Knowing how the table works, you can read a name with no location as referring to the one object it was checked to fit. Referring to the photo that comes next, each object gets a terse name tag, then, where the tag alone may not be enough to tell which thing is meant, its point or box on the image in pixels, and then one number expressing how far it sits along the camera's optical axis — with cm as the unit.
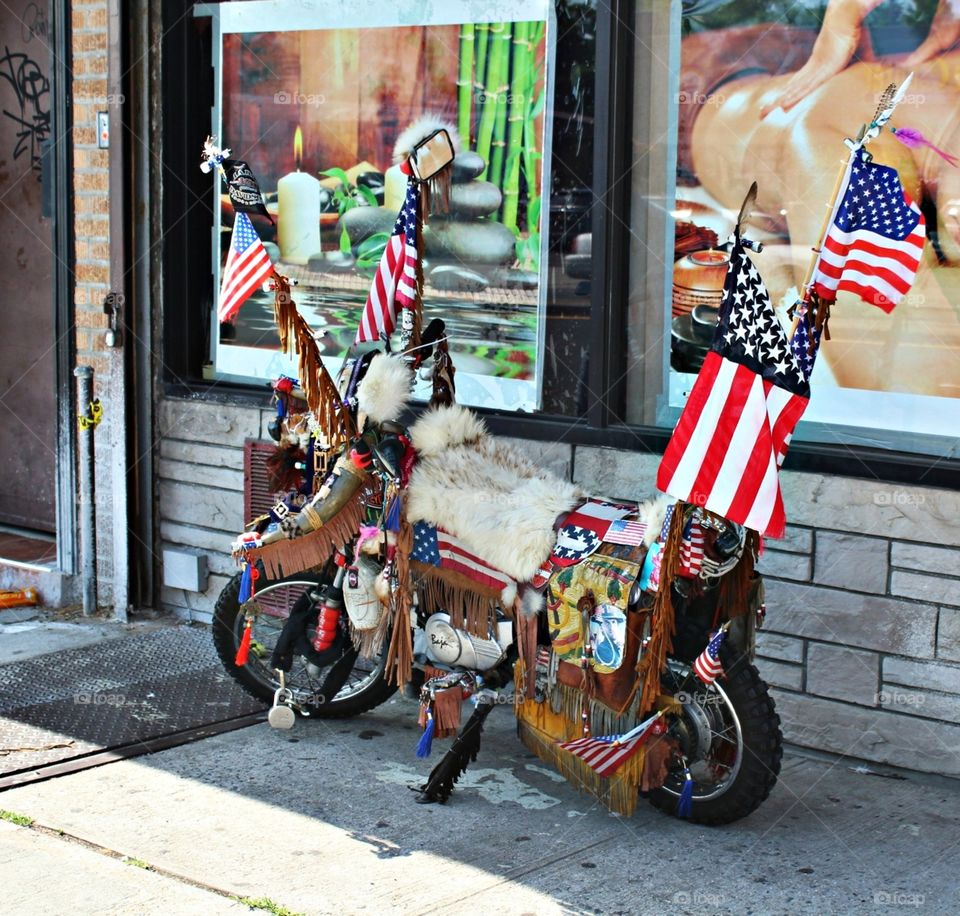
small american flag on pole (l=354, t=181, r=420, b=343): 528
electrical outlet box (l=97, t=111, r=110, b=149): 738
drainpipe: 742
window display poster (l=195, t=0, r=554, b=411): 639
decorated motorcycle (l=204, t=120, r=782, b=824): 461
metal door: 825
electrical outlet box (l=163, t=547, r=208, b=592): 746
